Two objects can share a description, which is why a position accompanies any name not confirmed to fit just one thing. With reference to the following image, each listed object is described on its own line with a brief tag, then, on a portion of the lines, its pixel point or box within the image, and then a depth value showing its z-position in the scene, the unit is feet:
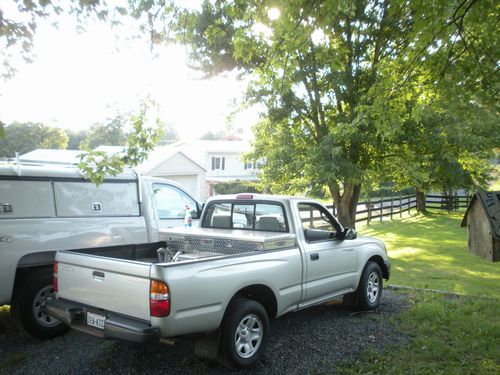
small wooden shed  23.50
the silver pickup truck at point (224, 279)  12.86
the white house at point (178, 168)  99.55
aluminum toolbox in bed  16.84
